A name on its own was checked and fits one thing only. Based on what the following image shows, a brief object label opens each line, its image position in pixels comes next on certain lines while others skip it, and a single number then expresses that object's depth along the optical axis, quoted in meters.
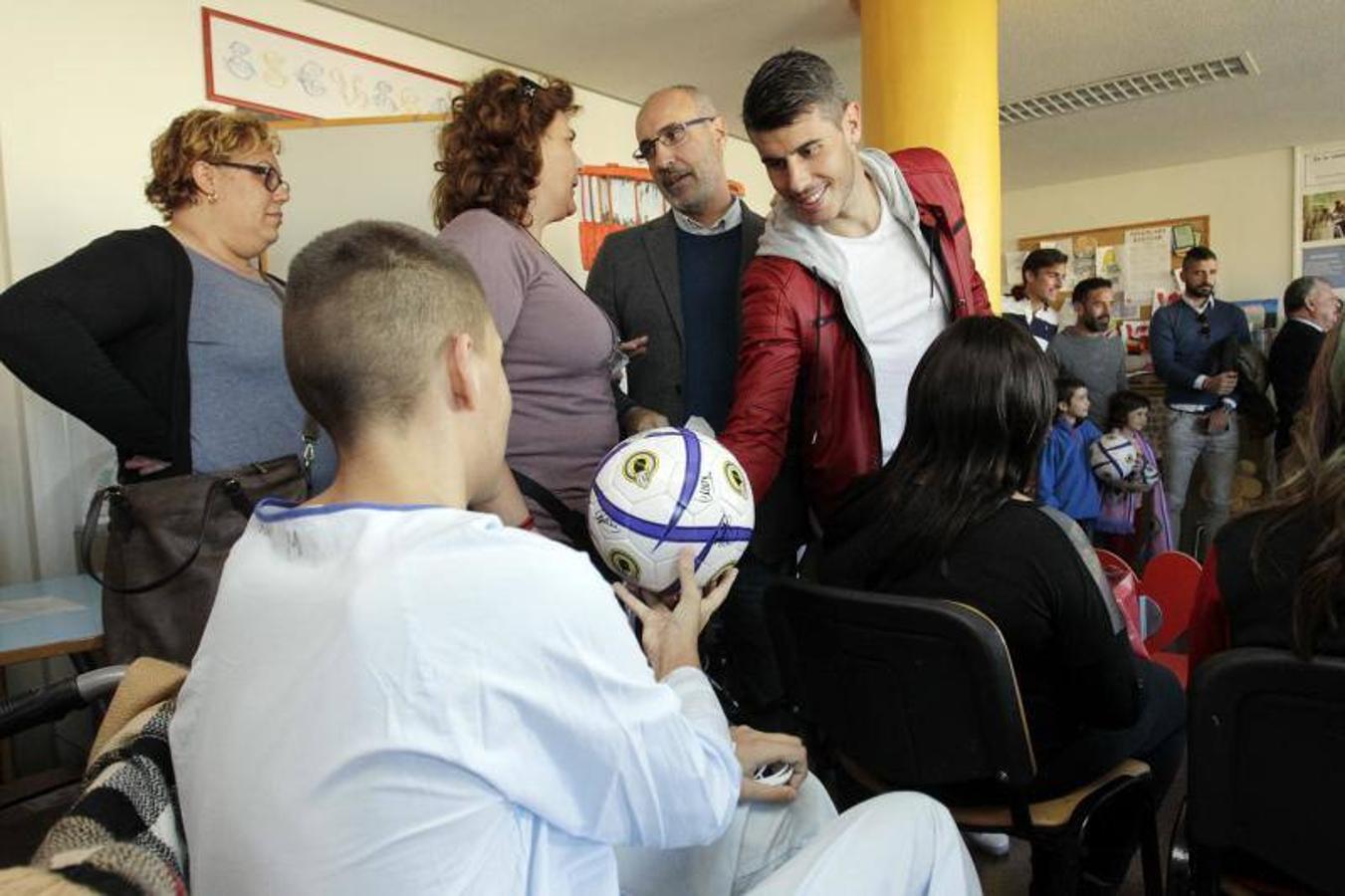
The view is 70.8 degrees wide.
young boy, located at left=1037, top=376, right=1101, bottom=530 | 5.09
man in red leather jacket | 1.98
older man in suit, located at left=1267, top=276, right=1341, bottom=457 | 5.71
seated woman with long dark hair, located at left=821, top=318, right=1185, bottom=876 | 1.46
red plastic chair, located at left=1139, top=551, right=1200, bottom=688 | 2.73
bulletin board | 8.15
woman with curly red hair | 1.74
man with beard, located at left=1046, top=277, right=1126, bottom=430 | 6.03
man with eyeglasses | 2.25
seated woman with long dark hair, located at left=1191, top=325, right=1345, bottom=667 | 1.08
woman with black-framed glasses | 1.74
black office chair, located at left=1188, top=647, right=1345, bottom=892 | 1.08
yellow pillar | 4.04
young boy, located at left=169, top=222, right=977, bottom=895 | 0.69
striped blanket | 0.55
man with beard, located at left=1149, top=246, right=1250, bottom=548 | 6.02
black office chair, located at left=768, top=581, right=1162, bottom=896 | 1.40
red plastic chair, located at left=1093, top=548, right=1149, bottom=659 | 2.15
